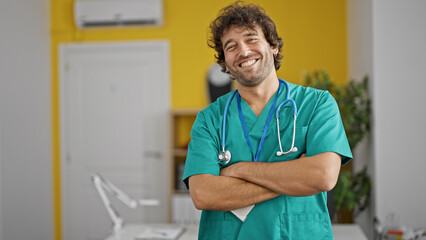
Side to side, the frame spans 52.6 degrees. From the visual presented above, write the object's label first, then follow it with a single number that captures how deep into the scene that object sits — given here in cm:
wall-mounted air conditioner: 420
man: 125
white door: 432
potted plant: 321
